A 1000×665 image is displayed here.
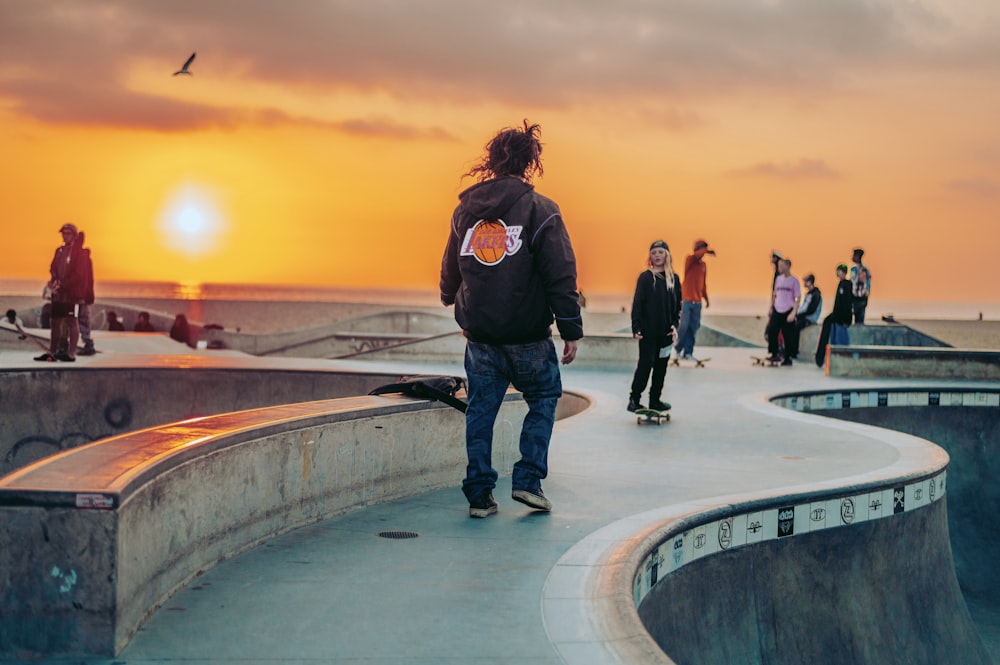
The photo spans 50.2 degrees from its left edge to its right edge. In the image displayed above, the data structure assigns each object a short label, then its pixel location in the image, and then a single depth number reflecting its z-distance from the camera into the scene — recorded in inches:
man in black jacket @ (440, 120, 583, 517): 223.8
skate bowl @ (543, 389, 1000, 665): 176.7
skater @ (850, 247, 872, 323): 848.3
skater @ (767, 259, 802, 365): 776.3
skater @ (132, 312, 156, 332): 1160.0
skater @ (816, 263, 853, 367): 762.2
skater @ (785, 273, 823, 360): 861.2
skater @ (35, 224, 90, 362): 595.8
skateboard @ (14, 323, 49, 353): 695.6
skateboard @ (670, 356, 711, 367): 746.1
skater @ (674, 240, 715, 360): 713.6
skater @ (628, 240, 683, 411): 413.7
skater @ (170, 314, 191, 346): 1023.4
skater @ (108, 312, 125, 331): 1167.0
